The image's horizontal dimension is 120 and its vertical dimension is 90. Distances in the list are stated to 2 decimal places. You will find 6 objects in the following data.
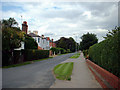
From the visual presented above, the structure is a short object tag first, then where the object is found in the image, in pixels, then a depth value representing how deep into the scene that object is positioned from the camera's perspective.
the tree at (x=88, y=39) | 35.19
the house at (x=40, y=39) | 39.22
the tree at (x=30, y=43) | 34.45
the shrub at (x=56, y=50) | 63.23
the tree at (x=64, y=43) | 96.91
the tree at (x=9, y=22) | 22.18
